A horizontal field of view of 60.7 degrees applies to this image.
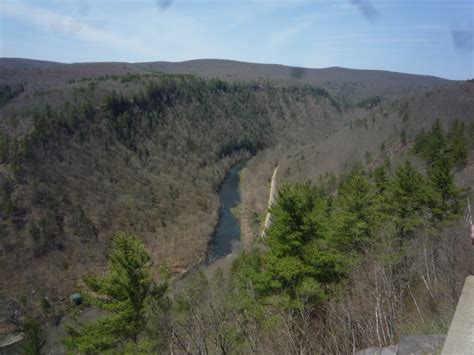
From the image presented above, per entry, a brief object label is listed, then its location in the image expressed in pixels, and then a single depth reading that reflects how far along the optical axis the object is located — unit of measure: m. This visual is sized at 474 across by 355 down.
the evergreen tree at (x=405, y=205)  19.27
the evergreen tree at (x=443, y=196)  19.86
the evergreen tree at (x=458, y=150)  39.00
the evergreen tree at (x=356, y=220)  17.59
